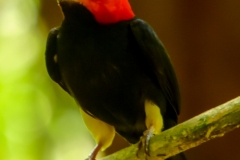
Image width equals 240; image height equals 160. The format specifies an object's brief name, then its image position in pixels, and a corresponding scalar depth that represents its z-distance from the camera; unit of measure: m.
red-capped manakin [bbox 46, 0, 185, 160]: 1.37
